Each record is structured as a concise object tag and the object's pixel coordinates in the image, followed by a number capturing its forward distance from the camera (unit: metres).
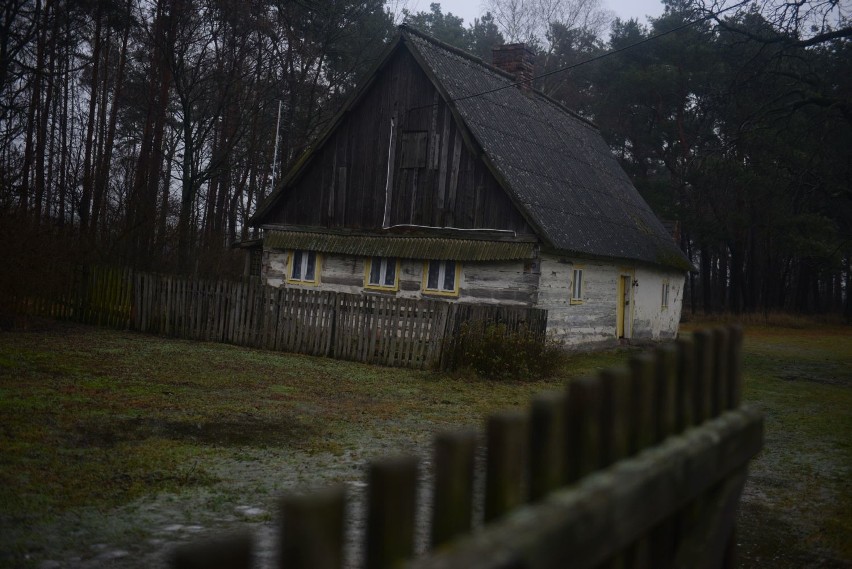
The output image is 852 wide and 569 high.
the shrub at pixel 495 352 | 13.94
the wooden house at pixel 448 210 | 18.52
